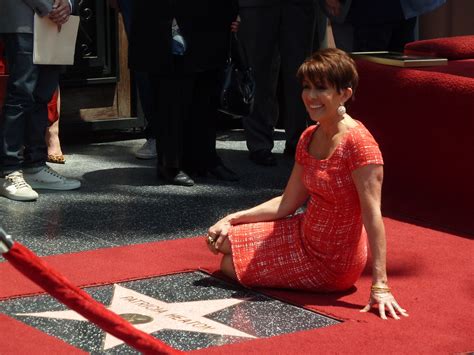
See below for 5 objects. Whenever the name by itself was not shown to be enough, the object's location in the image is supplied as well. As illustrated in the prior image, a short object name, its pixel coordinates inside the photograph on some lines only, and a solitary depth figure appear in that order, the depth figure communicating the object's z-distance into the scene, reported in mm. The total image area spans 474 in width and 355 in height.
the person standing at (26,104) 6504
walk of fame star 4219
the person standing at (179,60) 6945
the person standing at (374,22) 7039
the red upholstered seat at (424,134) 5898
